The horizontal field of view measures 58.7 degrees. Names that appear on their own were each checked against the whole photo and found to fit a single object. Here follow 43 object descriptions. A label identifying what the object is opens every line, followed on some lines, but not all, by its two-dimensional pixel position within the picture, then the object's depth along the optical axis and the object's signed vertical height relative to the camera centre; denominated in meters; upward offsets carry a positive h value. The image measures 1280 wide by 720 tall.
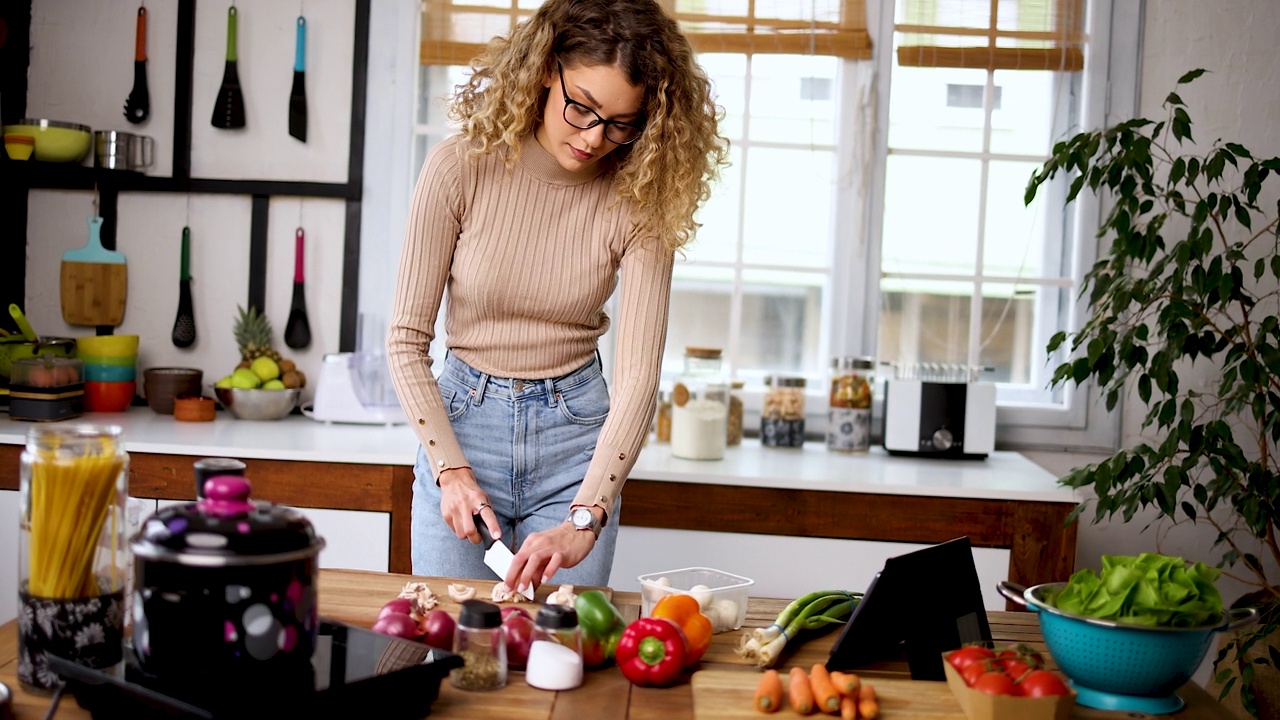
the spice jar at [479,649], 1.29 -0.39
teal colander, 1.30 -0.37
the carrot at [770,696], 1.26 -0.41
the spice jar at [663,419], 3.18 -0.29
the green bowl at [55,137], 3.19 +0.43
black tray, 1.08 -0.39
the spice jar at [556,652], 1.30 -0.39
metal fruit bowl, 3.17 -0.29
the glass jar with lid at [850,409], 3.20 -0.24
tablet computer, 1.43 -0.38
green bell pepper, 1.38 -0.39
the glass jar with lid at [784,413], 3.22 -0.26
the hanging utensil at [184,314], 3.36 -0.06
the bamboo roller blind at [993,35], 3.30 +0.86
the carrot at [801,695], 1.26 -0.42
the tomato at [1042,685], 1.21 -0.38
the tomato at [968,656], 1.28 -0.37
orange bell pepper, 1.41 -0.38
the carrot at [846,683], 1.27 -0.40
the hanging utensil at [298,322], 3.35 -0.07
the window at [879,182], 3.34 +0.43
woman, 1.88 +0.06
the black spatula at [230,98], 3.30 +0.58
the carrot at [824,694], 1.26 -0.41
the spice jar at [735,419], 3.22 -0.28
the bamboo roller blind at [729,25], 3.33 +0.85
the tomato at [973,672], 1.26 -0.38
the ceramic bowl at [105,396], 3.18 -0.30
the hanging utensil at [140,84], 3.30 +0.61
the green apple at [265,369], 3.22 -0.20
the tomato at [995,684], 1.21 -0.38
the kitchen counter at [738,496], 2.73 -0.43
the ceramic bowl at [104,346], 3.19 -0.15
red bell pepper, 1.33 -0.40
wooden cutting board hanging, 3.32 +0.02
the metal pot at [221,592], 1.07 -0.28
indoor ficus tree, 2.55 -0.02
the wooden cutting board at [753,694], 1.26 -0.43
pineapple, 3.28 -0.12
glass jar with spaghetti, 1.14 -0.27
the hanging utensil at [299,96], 3.30 +0.59
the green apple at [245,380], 3.18 -0.23
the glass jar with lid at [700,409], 2.94 -0.24
